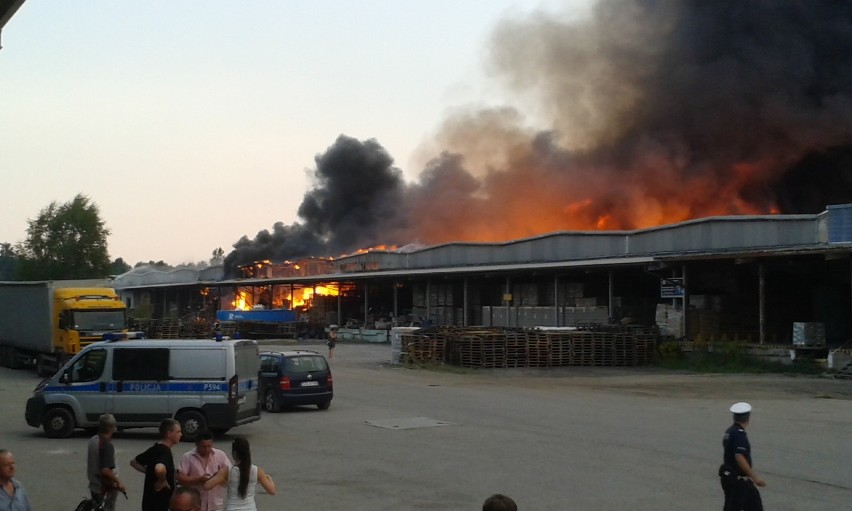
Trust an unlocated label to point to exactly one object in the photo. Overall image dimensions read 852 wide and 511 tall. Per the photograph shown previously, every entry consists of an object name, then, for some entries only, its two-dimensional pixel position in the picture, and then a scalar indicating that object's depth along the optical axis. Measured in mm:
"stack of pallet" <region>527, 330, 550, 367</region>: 35438
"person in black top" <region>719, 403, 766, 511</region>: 7914
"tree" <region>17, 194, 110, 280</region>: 82000
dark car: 20938
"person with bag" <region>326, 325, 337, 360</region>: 41750
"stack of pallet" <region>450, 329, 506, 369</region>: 35031
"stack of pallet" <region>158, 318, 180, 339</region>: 51250
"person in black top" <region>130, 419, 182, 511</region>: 7555
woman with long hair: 6809
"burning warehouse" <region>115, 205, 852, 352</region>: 34875
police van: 15859
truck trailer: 30344
